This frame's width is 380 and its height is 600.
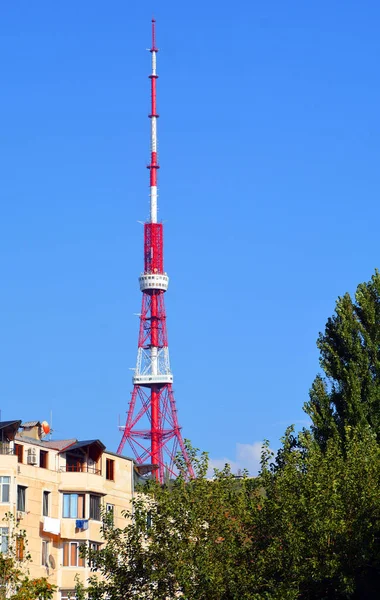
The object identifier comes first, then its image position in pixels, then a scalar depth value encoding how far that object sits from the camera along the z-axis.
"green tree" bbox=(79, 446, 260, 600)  51.47
